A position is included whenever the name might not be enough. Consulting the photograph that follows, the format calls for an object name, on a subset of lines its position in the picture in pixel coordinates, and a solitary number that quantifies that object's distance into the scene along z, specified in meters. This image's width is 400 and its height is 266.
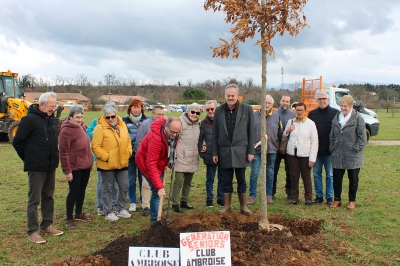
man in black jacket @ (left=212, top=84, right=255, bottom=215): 5.86
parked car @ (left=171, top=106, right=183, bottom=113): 68.35
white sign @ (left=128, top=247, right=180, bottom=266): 3.73
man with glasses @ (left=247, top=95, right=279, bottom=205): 6.73
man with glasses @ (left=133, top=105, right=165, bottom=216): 6.22
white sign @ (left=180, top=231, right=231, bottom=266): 3.71
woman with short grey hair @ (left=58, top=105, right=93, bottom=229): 5.59
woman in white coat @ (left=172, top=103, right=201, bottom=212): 6.41
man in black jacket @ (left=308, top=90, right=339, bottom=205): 6.72
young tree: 4.63
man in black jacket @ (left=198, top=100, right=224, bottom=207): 6.61
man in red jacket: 4.78
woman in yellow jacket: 5.85
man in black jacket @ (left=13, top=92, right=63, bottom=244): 4.85
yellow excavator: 17.14
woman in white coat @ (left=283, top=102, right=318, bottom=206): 6.57
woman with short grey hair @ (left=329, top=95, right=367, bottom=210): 6.29
